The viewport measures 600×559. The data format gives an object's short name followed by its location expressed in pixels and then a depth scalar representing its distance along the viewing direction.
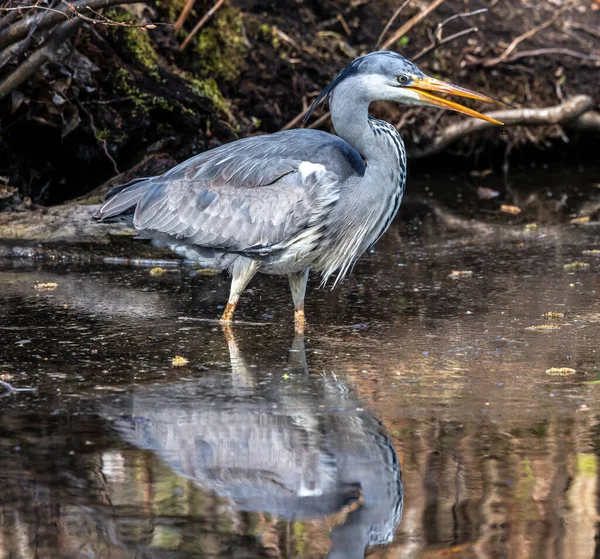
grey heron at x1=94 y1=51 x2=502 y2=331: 12.51
